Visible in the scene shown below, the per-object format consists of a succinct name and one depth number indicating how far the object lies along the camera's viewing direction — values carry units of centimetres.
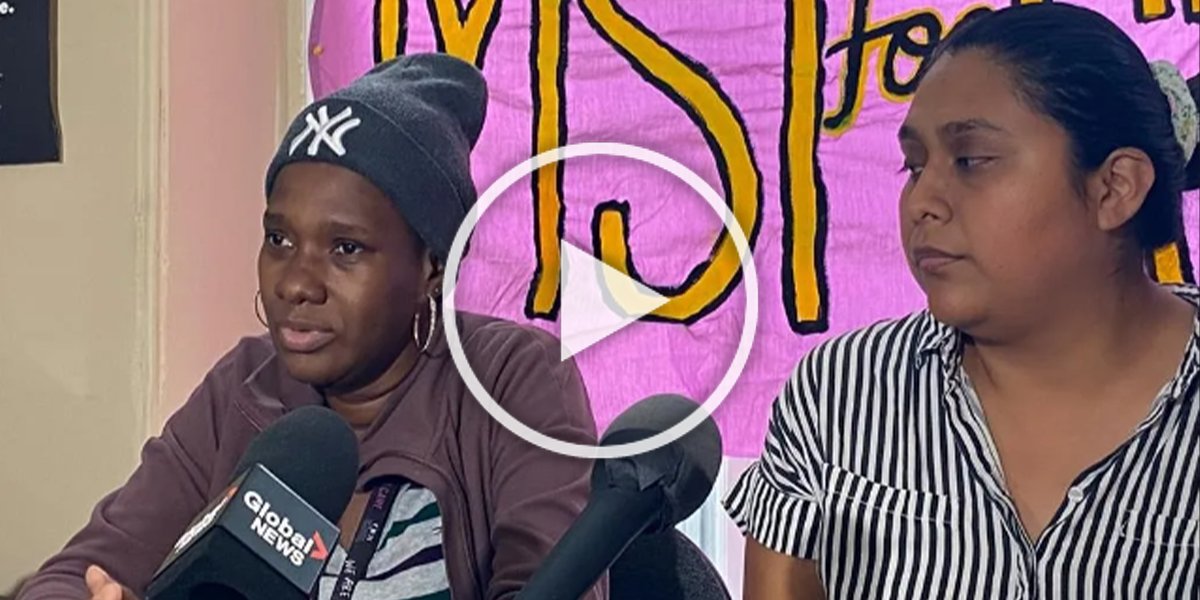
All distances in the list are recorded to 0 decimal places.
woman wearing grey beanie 116
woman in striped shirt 107
